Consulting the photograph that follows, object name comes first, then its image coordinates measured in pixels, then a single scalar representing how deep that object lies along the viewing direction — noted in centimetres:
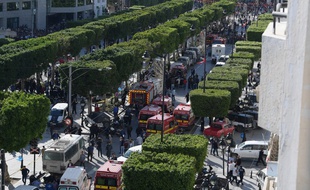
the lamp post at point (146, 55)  4879
